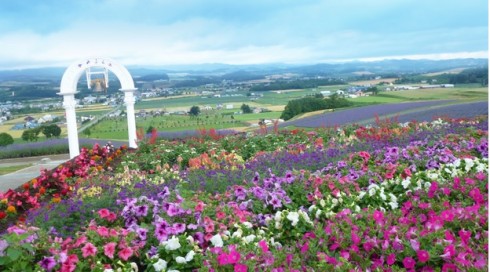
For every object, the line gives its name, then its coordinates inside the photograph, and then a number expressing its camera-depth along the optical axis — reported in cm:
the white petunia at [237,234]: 322
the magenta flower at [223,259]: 264
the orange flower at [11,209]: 560
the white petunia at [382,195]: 402
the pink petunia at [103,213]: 368
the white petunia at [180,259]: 285
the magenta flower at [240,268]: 254
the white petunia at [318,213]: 374
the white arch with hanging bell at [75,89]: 974
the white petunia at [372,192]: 407
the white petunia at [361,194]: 408
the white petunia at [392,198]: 406
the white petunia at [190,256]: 287
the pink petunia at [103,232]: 312
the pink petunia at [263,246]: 289
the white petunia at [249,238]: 318
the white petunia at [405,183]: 430
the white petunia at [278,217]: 353
